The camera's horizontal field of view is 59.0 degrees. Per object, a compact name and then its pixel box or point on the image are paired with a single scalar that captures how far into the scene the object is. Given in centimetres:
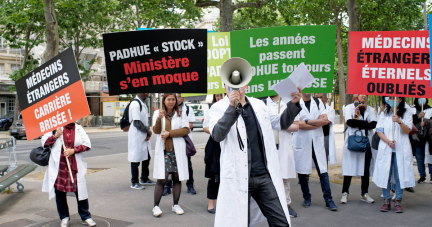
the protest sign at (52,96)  504
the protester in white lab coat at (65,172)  495
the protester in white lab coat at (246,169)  355
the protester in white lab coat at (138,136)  741
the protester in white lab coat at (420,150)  794
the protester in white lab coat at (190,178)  692
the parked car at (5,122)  2926
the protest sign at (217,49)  730
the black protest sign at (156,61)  547
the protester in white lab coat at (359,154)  619
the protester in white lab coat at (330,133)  630
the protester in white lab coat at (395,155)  562
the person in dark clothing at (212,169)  520
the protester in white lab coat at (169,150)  552
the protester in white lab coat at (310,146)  591
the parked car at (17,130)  2188
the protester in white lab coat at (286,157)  554
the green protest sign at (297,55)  596
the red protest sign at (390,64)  568
